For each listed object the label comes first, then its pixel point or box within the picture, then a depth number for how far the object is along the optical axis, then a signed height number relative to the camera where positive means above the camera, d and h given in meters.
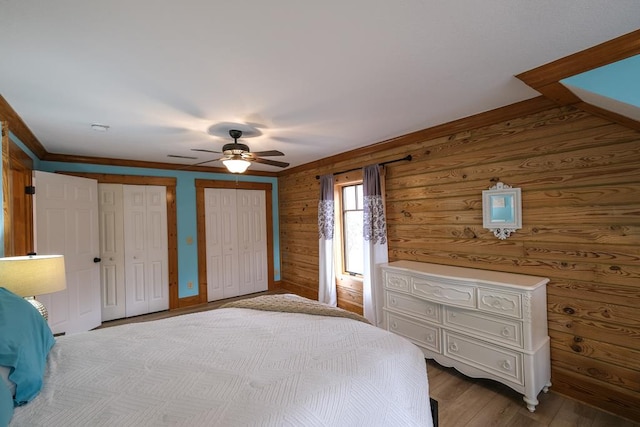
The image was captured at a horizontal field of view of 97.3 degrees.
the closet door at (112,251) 4.05 -0.42
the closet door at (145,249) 4.24 -0.44
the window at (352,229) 4.24 -0.23
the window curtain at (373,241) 3.55 -0.35
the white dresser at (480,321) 2.10 -0.95
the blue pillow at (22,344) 1.13 -0.54
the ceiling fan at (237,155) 2.67 +0.60
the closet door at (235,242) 4.95 -0.45
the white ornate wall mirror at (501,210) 2.47 -0.01
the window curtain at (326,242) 4.34 -0.42
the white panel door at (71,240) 3.19 -0.20
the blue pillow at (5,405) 0.90 -0.61
